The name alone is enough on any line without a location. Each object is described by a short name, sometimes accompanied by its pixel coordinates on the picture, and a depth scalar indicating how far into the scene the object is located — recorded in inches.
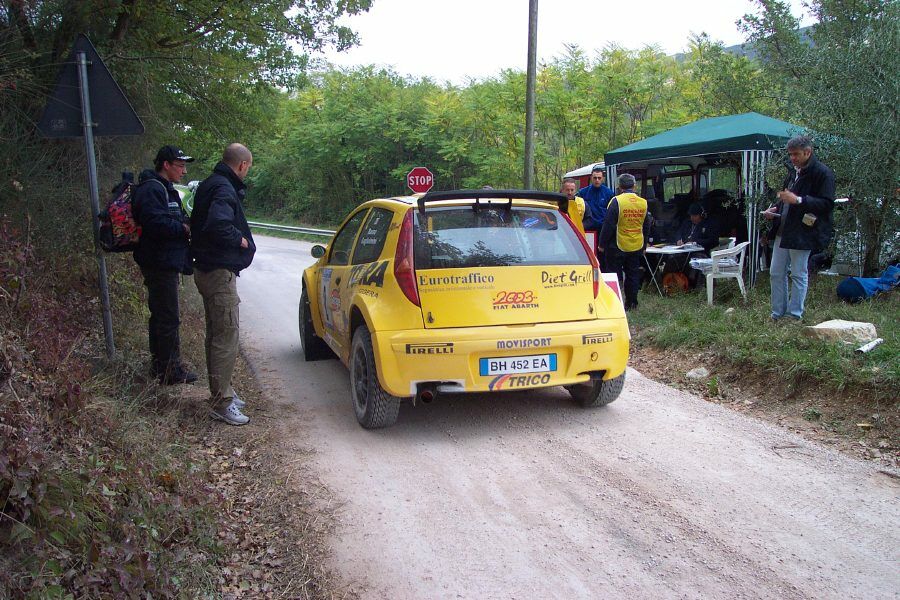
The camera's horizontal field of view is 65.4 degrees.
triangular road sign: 197.0
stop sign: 741.3
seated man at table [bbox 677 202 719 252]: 432.8
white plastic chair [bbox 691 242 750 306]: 358.3
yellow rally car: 185.3
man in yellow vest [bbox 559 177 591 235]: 222.7
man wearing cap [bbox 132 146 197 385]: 204.1
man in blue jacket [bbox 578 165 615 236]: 404.2
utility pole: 550.9
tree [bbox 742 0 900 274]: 314.3
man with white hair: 270.4
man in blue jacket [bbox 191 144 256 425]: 194.5
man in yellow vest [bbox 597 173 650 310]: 360.2
